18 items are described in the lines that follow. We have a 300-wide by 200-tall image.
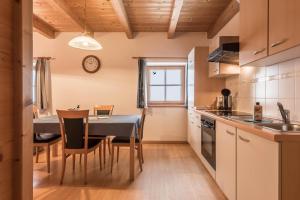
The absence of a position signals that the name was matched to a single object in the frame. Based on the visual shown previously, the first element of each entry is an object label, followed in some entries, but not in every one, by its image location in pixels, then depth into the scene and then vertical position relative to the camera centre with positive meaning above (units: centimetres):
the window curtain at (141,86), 375 +24
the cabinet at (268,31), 114 +51
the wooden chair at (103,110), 311 -22
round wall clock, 388 +72
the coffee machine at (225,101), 278 -6
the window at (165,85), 399 +28
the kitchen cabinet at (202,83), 318 +26
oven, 201 -53
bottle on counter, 169 -14
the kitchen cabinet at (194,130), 272 -57
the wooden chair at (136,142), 234 -60
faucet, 141 -16
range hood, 201 +55
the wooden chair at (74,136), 208 -46
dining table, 212 -37
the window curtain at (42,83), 373 +31
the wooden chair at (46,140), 239 -60
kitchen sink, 137 -23
